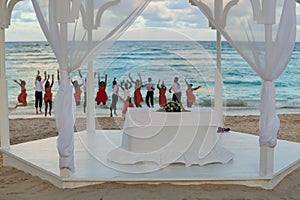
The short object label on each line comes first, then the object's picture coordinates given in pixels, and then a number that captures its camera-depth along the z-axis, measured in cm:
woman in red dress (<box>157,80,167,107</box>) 1312
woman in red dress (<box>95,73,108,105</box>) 1346
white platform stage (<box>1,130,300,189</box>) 541
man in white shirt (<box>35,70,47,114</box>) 1558
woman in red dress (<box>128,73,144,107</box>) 1240
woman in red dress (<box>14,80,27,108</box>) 1927
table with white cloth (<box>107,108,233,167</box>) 603
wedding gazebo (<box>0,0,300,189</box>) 520
